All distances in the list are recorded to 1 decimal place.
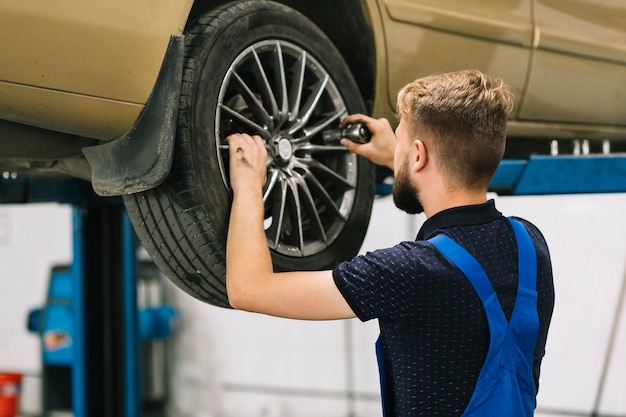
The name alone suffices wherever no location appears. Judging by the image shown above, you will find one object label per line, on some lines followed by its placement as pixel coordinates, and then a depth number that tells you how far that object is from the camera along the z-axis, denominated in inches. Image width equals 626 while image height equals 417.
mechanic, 56.7
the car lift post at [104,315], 164.2
